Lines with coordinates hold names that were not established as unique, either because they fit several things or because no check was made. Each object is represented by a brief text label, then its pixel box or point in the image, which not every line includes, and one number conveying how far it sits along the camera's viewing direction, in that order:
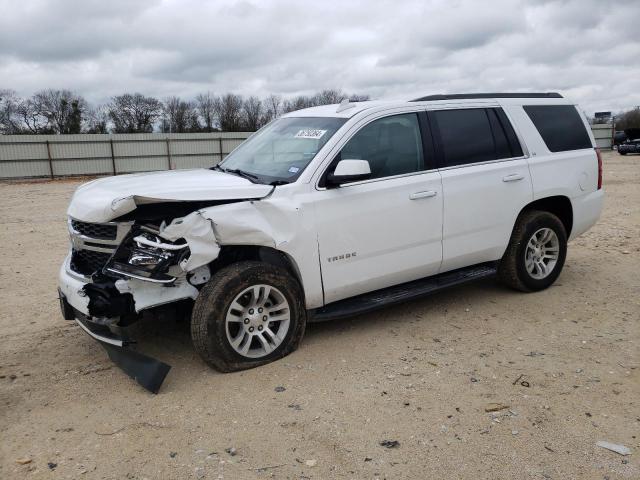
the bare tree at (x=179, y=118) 54.25
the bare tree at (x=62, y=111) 49.69
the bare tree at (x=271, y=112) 54.61
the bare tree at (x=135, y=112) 55.94
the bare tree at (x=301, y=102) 47.94
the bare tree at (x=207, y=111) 57.50
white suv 3.86
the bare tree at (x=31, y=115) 49.88
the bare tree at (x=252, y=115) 52.49
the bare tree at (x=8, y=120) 48.49
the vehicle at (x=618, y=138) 38.22
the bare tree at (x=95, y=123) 48.68
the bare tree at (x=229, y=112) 53.18
